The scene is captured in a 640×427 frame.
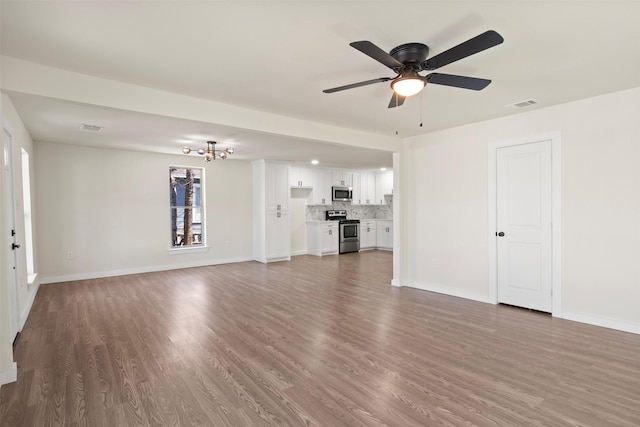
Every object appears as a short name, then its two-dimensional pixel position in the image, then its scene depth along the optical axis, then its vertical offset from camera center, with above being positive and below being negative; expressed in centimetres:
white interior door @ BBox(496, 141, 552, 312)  397 -26
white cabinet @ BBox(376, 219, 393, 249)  986 -82
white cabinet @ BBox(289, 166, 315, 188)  872 +86
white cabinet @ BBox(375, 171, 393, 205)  1016 +66
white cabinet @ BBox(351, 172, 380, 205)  987 +58
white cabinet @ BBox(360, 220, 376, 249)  986 -83
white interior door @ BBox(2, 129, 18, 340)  327 -24
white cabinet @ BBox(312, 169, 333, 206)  912 +59
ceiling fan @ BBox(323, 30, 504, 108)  216 +95
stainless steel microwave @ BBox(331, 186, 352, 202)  941 +40
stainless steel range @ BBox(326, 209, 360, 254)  924 -69
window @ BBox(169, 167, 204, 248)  716 +9
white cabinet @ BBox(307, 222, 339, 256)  886 -83
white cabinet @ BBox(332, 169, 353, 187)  945 +89
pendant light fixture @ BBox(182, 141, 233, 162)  561 +102
